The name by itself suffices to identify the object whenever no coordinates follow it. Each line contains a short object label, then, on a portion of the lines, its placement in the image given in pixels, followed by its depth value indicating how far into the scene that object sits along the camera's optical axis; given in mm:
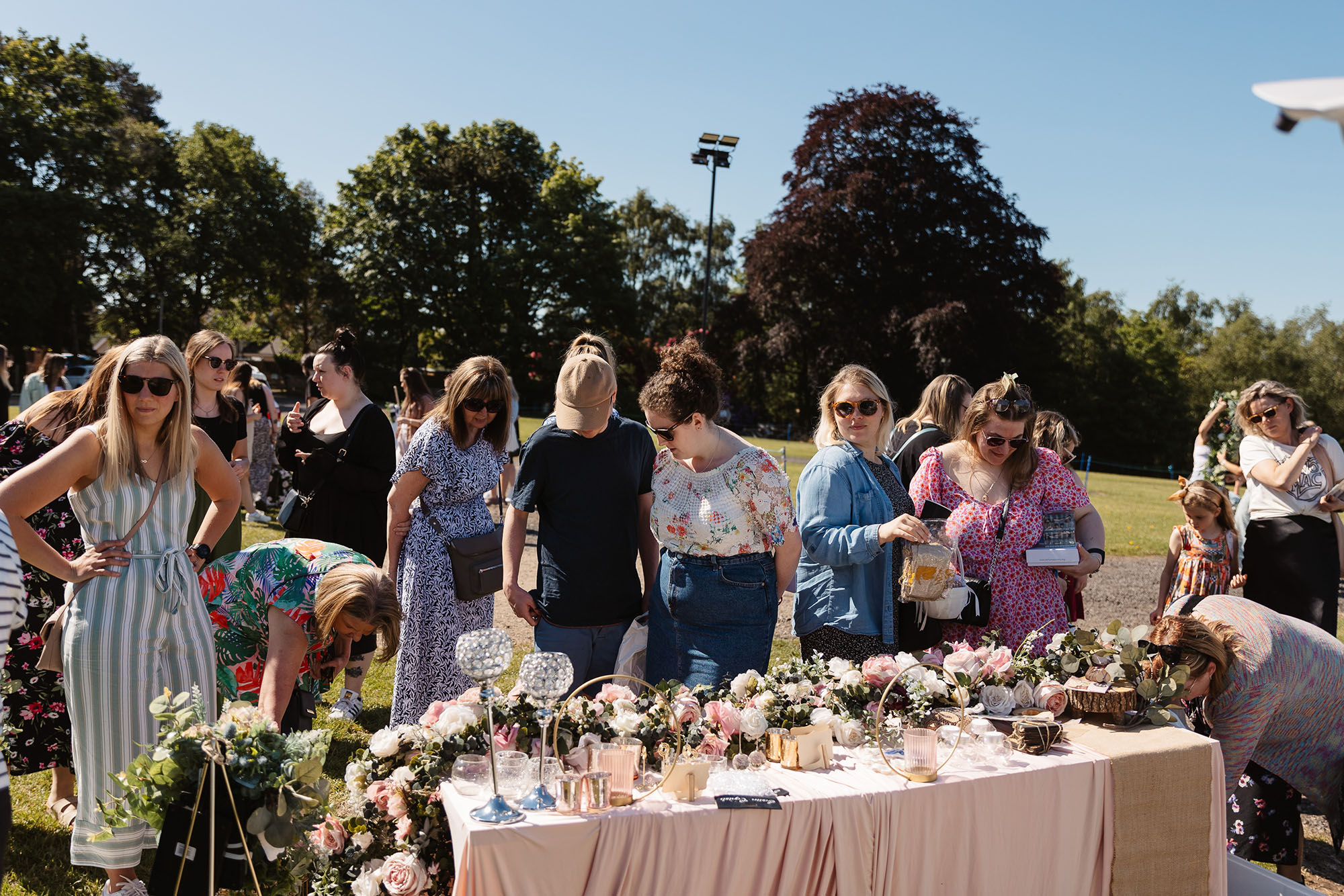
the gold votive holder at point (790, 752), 2463
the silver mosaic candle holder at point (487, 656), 2133
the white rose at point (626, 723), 2348
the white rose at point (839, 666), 2842
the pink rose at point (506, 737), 2326
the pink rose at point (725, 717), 2520
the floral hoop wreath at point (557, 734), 2211
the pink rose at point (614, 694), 2553
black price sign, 2162
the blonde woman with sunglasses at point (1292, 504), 5469
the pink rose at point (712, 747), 2438
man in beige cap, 3336
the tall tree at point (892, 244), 29984
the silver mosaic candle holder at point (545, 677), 2225
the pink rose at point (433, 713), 2439
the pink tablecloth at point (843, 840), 2025
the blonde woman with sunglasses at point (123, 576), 2674
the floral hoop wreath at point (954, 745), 2385
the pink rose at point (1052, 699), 2912
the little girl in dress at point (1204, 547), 5746
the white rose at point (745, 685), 2674
